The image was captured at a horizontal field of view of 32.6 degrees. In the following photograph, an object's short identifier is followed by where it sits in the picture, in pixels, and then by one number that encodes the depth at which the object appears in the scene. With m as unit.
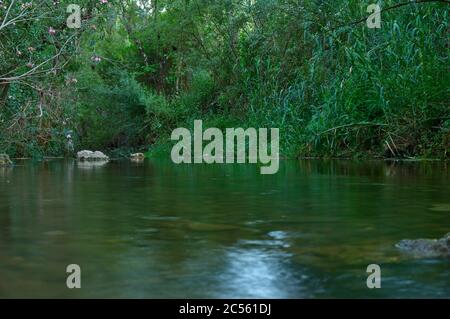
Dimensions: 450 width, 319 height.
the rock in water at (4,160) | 12.70
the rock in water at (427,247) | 2.95
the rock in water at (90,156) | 18.03
